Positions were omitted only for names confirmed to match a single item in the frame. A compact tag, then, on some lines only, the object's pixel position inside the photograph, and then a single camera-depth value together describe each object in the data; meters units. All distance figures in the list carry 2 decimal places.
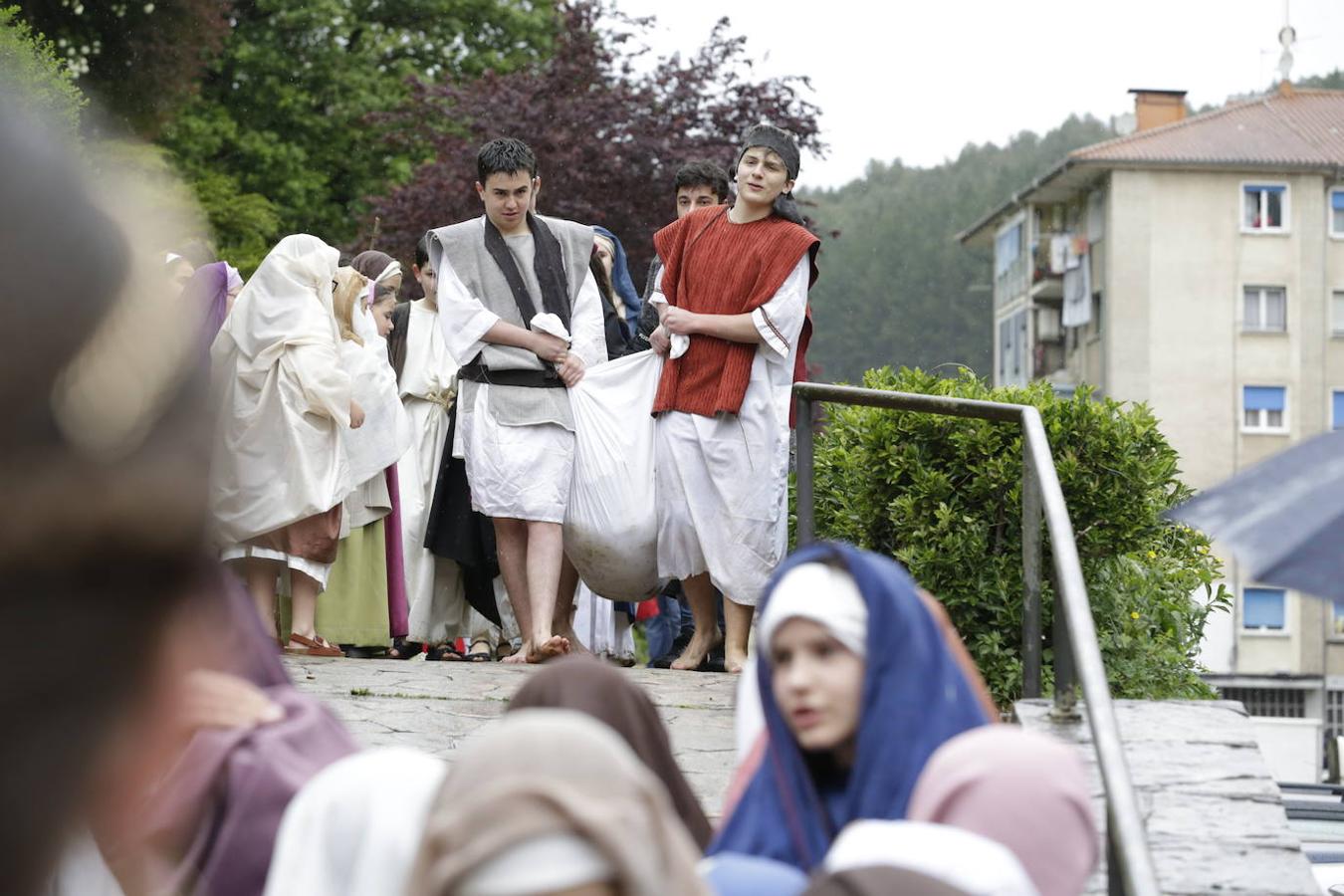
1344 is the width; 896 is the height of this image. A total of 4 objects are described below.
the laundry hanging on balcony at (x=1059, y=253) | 62.34
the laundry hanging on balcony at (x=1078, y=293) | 60.22
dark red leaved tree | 22.86
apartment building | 56.59
